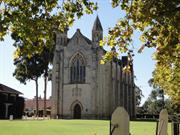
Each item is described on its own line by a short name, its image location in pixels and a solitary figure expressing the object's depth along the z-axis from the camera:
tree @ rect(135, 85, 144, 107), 92.86
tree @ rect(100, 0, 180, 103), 8.32
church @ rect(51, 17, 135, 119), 57.70
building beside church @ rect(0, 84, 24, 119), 52.74
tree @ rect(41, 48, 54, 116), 62.24
